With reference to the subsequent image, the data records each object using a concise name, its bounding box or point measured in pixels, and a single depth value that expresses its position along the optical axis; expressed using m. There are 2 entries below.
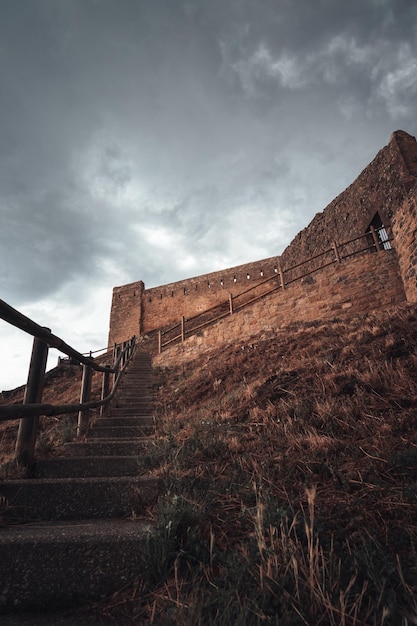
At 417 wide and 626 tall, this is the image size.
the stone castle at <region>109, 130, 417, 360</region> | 7.87
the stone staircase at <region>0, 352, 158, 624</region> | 1.48
